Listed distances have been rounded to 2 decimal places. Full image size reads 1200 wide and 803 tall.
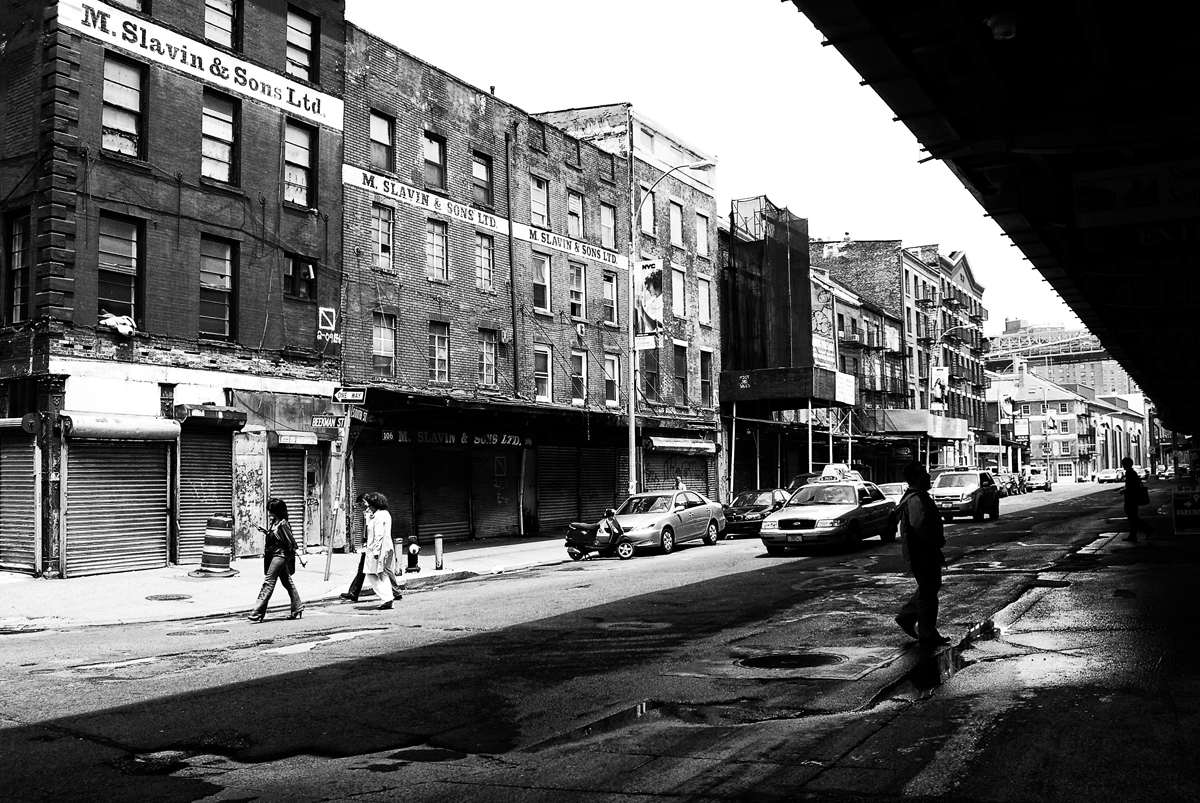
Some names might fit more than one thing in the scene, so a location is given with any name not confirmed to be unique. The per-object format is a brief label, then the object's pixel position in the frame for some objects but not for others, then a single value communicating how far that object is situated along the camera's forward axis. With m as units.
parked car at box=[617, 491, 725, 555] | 24.22
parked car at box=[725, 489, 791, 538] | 30.05
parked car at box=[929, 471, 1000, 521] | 31.94
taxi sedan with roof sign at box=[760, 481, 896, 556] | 20.92
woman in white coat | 14.52
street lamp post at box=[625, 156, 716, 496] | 28.02
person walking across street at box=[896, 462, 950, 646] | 10.08
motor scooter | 23.52
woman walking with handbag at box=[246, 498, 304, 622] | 13.26
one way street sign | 23.92
